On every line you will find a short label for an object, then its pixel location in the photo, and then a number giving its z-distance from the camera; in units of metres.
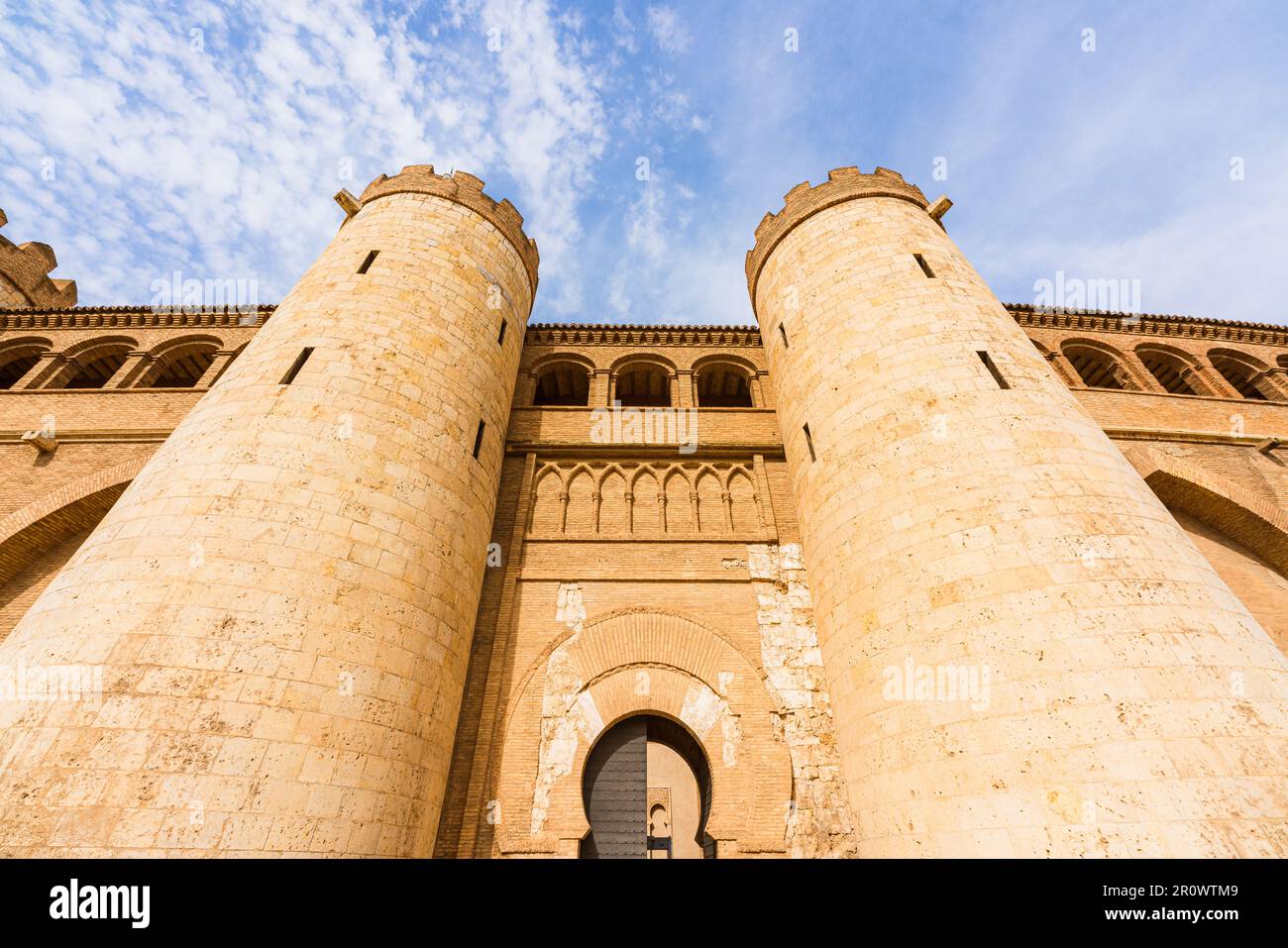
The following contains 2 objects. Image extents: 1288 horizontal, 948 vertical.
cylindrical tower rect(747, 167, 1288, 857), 4.23
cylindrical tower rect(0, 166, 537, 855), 4.18
